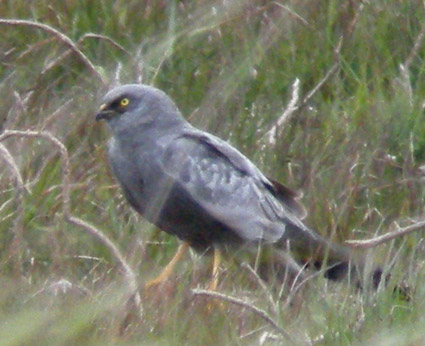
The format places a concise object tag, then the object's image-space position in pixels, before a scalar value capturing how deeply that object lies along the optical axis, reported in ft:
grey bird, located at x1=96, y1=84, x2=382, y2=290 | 38.52
